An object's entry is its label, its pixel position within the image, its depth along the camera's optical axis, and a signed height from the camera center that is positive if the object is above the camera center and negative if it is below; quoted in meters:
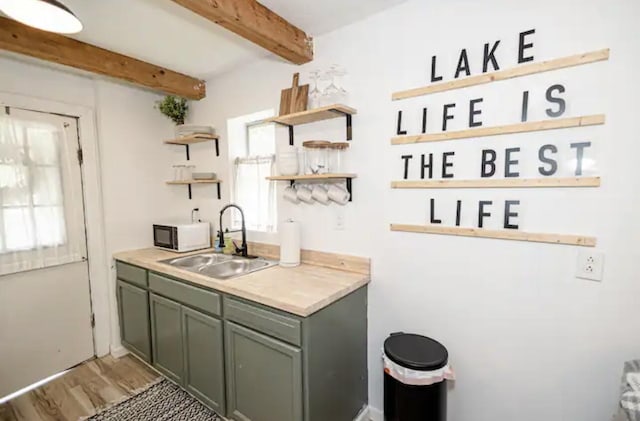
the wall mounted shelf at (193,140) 2.70 +0.43
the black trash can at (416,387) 1.46 -1.01
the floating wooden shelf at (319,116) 1.85 +0.45
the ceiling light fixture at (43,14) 1.16 +0.70
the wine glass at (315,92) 1.99 +0.61
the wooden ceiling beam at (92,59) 1.87 +0.92
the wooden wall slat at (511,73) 1.28 +0.52
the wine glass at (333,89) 1.96 +0.62
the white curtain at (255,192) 2.57 -0.07
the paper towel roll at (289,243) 2.13 -0.42
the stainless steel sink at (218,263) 2.30 -0.63
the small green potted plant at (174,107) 2.90 +0.76
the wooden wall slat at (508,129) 1.30 +0.26
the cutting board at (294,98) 2.10 +0.61
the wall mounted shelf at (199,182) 2.75 +0.03
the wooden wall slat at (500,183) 1.32 +0.00
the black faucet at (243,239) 2.51 -0.45
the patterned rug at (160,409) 2.00 -1.54
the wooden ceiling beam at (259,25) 1.49 +0.89
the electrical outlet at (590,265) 1.30 -0.36
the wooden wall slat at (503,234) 1.34 -0.26
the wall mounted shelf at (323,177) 1.90 +0.05
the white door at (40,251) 2.20 -0.51
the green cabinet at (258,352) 1.51 -0.98
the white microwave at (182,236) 2.65 -0.46
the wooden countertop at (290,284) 1.51 -0.58
